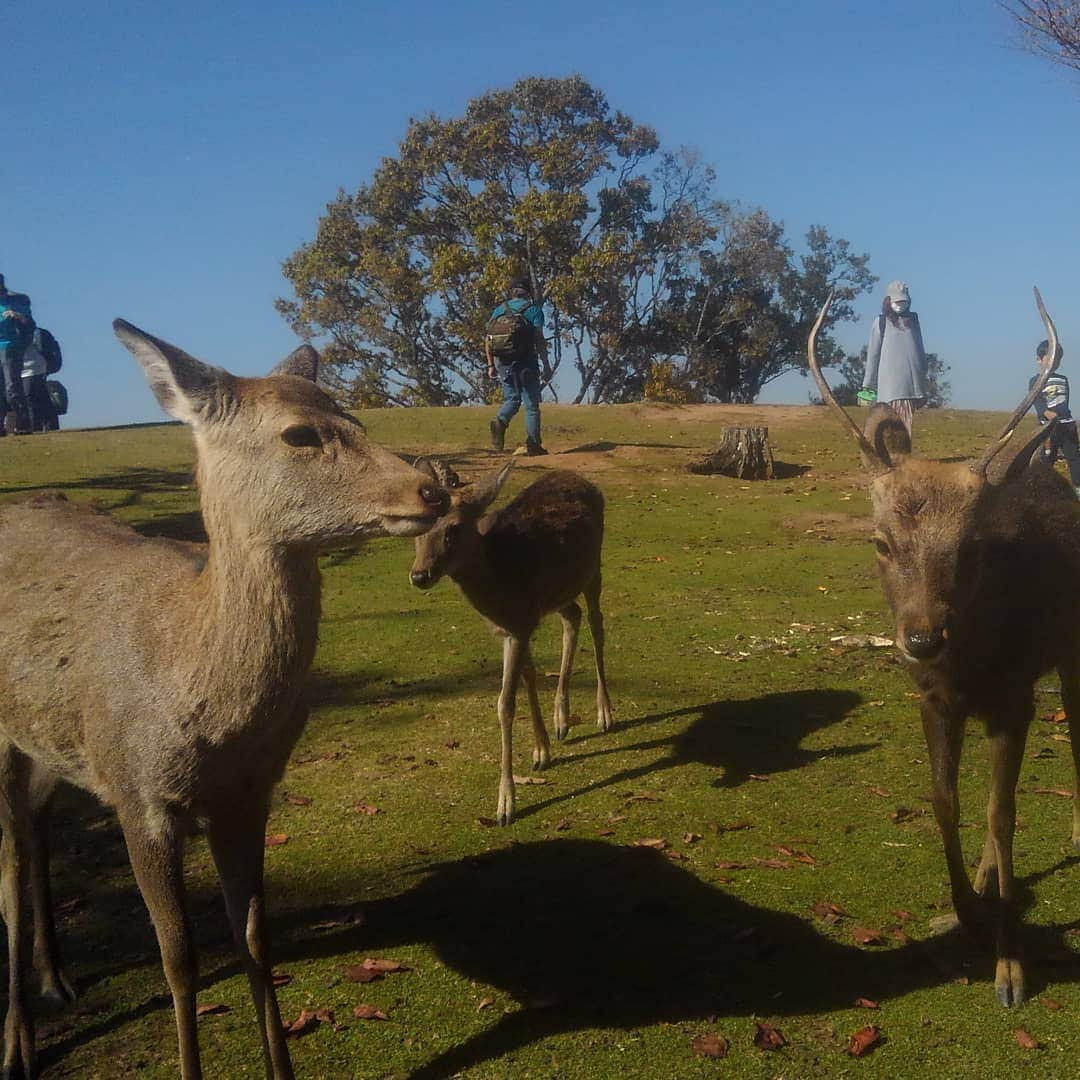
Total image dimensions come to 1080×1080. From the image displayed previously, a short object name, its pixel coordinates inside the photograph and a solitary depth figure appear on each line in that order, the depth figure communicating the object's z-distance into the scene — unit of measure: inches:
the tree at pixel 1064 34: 639.1
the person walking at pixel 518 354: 614.2
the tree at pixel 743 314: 1445.6
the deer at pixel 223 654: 138.6
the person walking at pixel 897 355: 507.5
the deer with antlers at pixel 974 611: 166.4
